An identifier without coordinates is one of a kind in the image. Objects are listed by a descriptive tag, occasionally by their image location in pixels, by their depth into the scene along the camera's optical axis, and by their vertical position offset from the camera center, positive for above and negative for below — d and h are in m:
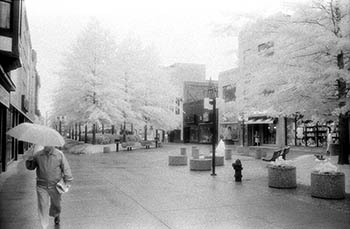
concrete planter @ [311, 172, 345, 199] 9.08 -1.43
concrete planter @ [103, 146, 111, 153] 30.13 -1.76
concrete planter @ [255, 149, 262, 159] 22.19 -1.56
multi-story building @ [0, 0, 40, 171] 12.22 +2.62
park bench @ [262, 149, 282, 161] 16.28 -1.14
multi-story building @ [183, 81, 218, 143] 55.86 +2.04
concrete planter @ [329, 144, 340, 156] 23.47 -1.29
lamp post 14.41 +1.32
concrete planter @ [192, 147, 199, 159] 22.64 -1.49
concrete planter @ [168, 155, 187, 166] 18.44 -1.62
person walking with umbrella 5.81 -0.65
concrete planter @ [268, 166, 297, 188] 10.80 -1.44
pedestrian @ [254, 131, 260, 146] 40.03 -1.13
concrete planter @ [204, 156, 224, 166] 18.12 -1.62
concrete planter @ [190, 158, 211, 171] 15.70 -1.56
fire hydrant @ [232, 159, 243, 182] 12.13 -1.42
